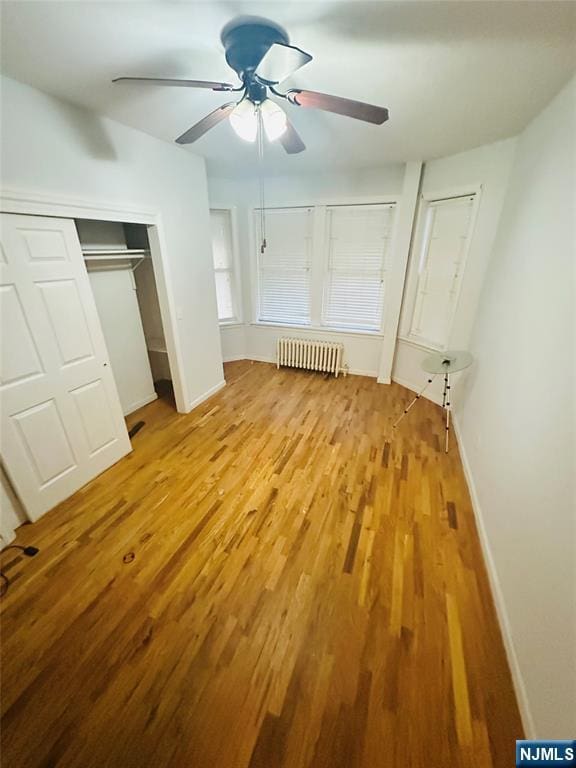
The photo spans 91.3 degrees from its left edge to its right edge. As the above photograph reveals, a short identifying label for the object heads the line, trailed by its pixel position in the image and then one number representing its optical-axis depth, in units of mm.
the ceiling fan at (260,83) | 1268
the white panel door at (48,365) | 1778
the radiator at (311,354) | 4348
